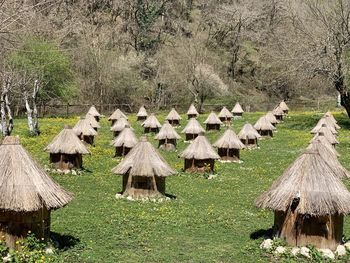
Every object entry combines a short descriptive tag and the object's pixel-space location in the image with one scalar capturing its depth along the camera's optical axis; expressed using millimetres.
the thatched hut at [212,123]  46375
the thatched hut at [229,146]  33281
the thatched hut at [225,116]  51406
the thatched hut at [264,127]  43719
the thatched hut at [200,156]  28750
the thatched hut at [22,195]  13719
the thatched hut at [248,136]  38719
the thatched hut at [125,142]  33719
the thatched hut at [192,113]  54625
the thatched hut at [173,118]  49597
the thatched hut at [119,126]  42188
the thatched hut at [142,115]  53197
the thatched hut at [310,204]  14719
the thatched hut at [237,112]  56688
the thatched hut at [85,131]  37969
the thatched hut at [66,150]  27938
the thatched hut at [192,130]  41312
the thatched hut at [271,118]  48228
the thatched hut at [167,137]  37812
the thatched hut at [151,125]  45094
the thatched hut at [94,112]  50969
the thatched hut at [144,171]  22078
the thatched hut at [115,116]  49556
